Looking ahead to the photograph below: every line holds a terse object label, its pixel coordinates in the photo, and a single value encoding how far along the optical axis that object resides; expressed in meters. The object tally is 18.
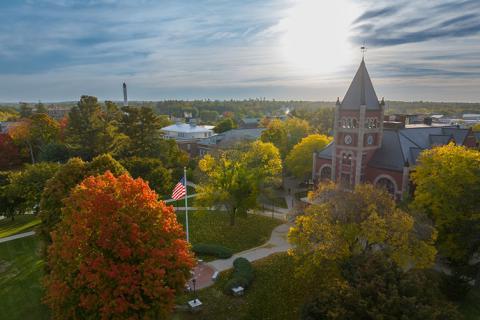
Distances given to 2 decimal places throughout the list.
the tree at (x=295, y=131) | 61.38
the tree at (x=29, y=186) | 33.12
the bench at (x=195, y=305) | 20.42
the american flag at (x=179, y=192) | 26.19
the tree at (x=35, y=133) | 67.24
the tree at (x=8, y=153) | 62.61
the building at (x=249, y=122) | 107.06
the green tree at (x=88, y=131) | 49.69
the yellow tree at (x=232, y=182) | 32.53
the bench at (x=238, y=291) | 21.98
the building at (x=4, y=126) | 88.76
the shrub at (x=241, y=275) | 22.55
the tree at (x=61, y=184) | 22.98
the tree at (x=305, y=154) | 49.44
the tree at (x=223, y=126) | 87.50
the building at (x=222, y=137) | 68.50
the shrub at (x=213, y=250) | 28.02
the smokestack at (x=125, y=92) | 110.07
